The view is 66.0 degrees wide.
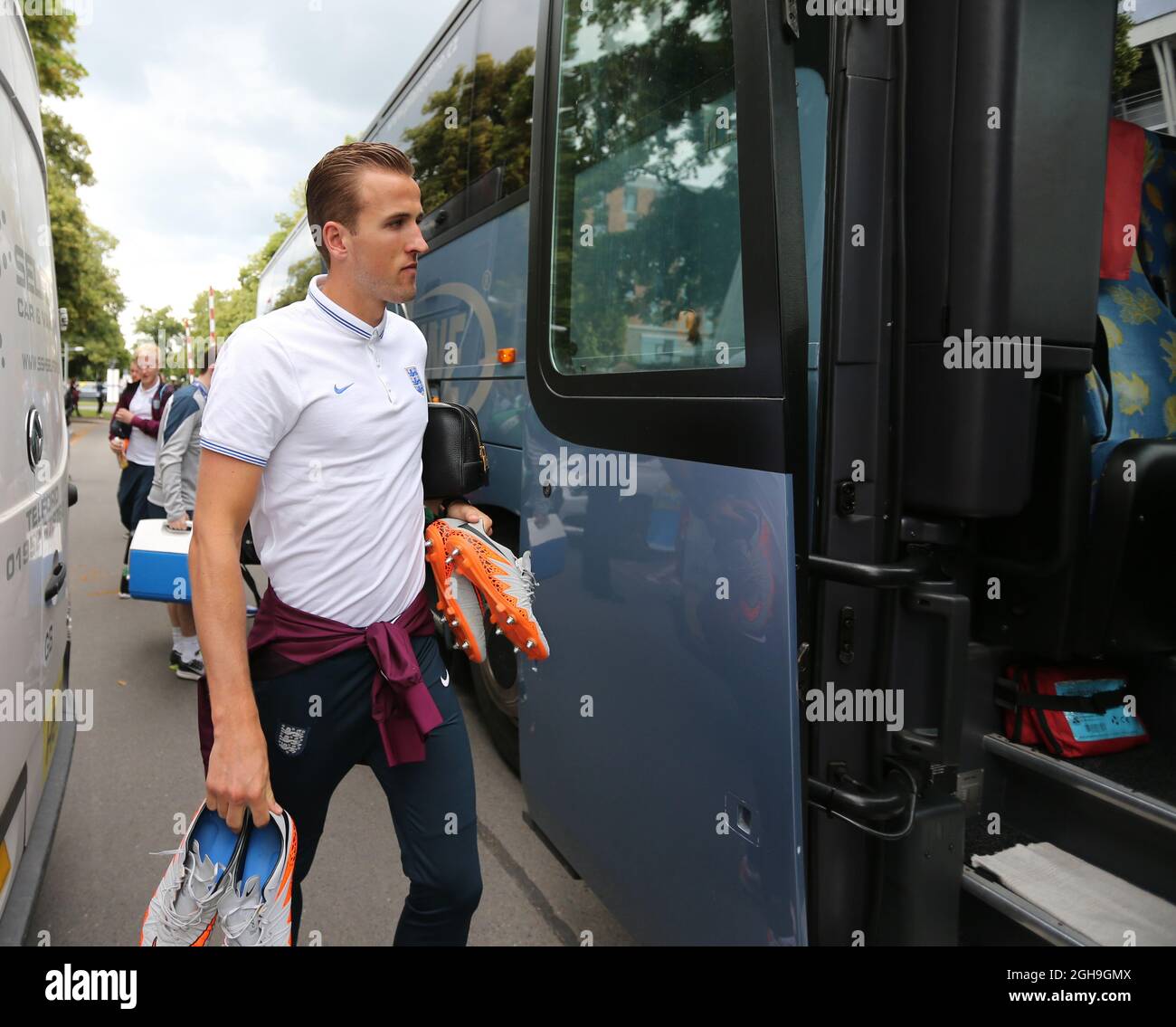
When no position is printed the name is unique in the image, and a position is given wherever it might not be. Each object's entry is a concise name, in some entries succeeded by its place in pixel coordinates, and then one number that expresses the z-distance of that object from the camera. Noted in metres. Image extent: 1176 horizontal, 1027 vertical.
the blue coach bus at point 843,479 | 1.79
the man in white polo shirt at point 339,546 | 1.69
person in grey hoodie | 4.88
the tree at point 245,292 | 51.75
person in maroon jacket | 6.29
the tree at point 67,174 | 15.01
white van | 1.84
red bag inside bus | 2.62
